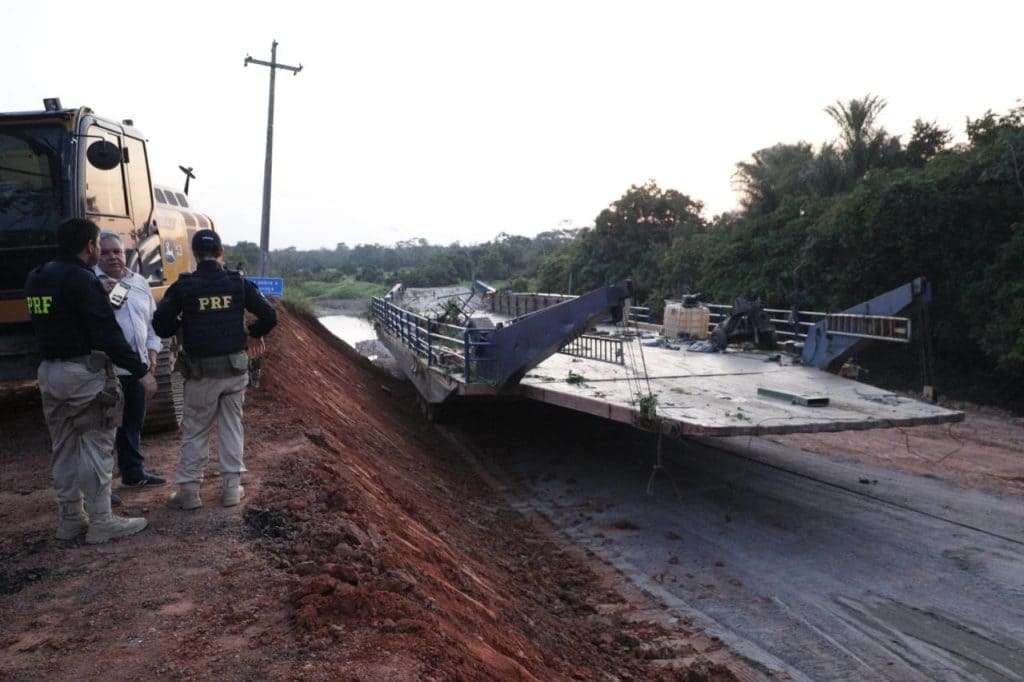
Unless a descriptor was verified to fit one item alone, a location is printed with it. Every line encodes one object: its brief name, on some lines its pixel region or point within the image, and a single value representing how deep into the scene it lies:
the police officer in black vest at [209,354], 5.06
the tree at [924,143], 21.05
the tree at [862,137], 22.56
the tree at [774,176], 23.73
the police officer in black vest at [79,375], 4.64
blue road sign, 16.34
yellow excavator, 6.96
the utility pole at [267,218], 22.75
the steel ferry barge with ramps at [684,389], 7.51
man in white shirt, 5.50
